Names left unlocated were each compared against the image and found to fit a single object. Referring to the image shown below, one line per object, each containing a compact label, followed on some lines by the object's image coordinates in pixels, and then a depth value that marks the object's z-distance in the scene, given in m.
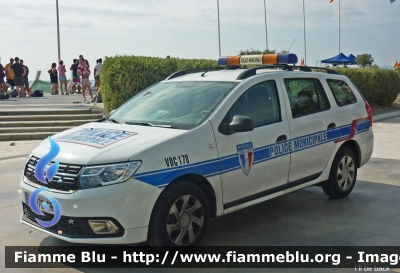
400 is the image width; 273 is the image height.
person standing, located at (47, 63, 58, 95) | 25.93
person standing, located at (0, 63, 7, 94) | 22.67
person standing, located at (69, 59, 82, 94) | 24.54
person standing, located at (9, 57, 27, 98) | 21.85
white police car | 4.52
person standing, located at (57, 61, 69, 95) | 24.83
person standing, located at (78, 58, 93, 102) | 19.81
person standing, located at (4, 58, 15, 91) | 23.90
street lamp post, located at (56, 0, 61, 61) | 30.09
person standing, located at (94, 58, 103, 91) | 20.52
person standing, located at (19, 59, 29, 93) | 23.52
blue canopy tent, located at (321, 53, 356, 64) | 38.25
